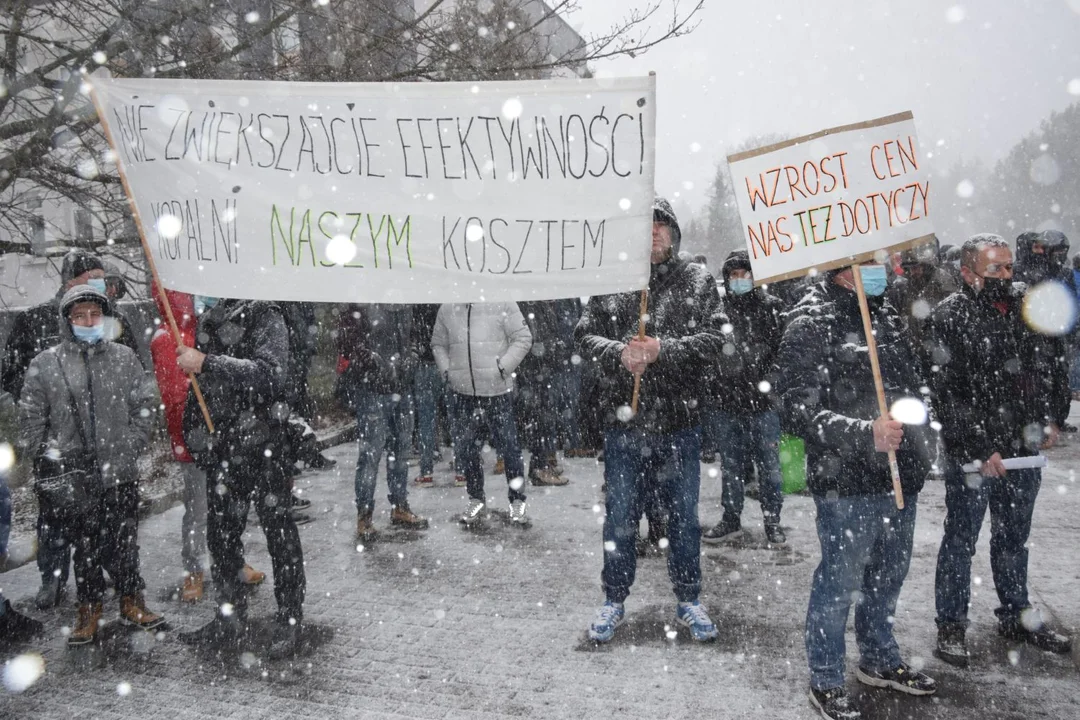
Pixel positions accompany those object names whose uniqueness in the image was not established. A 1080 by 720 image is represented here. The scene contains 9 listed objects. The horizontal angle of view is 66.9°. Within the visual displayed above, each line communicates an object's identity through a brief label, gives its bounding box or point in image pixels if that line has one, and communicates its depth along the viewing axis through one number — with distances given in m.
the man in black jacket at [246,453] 4.14
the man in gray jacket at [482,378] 6.29
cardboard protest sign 3.51
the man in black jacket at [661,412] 4.06
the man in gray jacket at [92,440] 4.33
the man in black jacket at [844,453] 3.34
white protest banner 3.83
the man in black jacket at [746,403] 5.90
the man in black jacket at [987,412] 3.86
